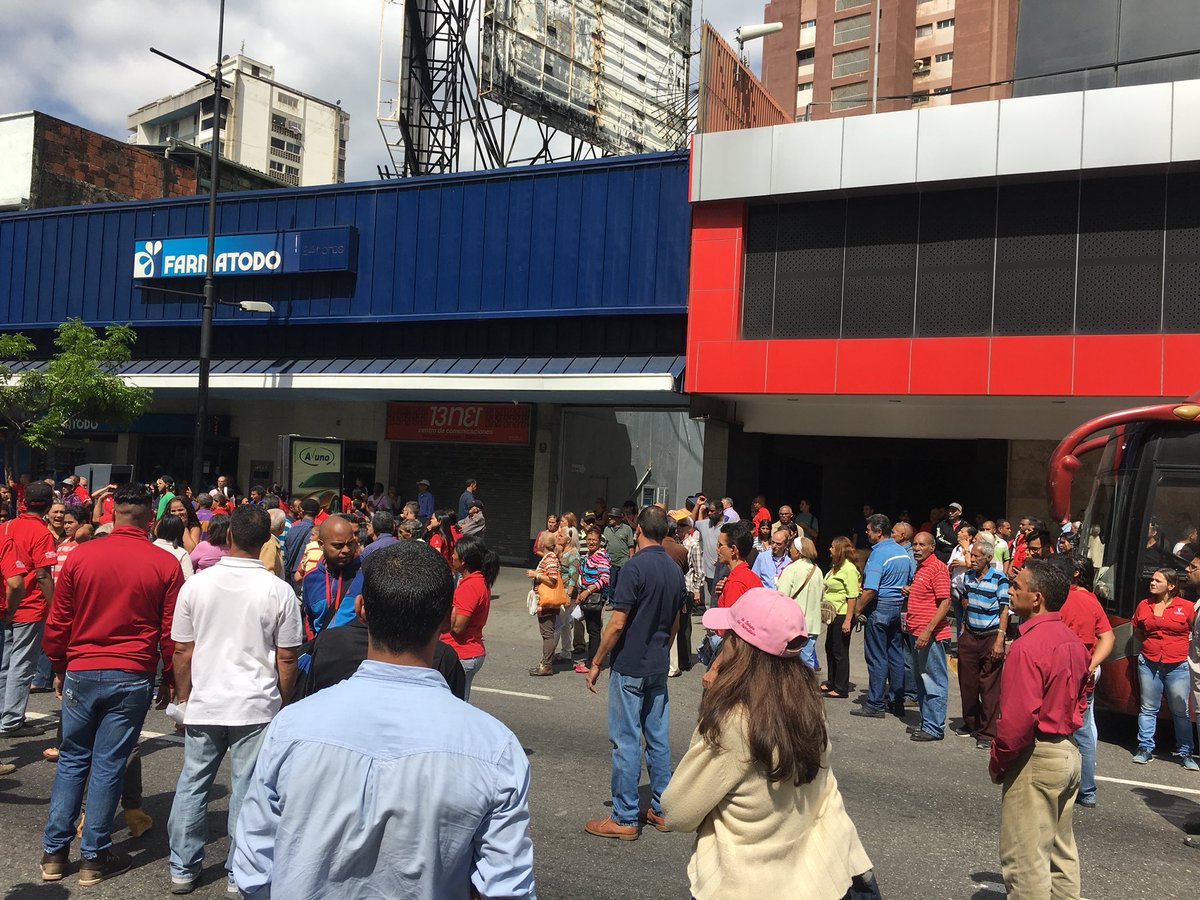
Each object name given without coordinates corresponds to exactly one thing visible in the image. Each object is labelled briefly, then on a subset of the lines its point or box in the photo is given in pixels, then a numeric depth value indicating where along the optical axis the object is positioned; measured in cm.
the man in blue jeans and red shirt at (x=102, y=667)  512
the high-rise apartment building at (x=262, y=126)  7388
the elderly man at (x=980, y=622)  855
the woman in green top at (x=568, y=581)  1212
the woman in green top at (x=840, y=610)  1073
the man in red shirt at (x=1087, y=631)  718
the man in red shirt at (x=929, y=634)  927
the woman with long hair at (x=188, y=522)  1058
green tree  2081
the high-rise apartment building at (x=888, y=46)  6350
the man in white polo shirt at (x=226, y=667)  499
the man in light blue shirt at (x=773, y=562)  1064
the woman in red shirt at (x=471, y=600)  646
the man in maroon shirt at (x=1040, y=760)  456
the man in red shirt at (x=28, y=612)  730
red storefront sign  2236
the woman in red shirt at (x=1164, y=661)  874
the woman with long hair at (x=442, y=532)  1227
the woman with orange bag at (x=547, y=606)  1165
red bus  923
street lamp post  1931
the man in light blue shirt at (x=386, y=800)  222
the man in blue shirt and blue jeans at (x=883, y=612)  998
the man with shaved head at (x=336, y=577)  585
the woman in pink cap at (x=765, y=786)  306
